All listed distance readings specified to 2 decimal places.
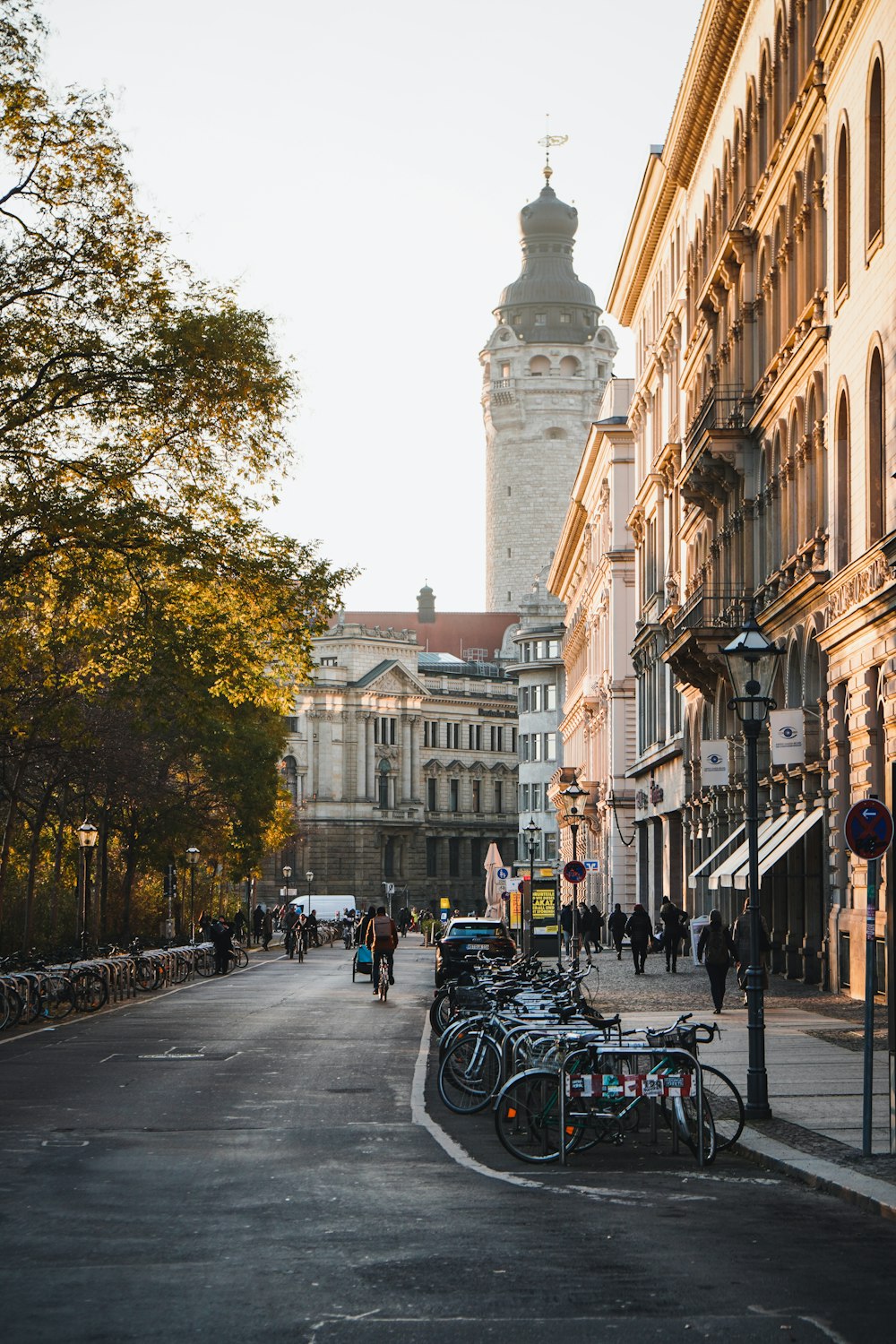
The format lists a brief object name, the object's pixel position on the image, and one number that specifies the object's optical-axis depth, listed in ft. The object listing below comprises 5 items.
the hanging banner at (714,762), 145.69
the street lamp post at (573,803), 171.53
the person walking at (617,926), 185.37
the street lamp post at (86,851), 149.18
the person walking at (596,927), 202.89
